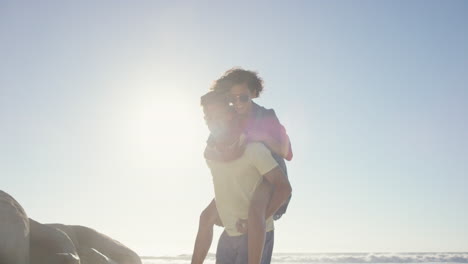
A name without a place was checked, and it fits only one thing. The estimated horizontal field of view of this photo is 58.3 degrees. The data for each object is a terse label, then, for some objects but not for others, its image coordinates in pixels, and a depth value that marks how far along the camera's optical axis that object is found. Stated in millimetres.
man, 3271
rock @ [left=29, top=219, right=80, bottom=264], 4449
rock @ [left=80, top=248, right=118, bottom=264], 5508
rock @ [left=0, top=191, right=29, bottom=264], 3848
